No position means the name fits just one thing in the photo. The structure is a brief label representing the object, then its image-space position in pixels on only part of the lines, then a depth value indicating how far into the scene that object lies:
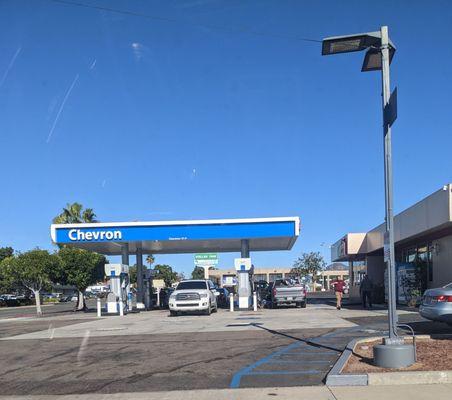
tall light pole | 9.23
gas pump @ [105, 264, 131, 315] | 31.12
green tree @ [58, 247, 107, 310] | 41.16
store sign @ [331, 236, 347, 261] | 40.91
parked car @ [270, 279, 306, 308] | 31.33
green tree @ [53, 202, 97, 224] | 54.97
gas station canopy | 30.52
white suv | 26.52
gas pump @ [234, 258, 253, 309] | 30.66
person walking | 28.27
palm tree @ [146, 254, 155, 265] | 108.13
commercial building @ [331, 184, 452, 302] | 21.39
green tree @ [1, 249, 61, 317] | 40.47
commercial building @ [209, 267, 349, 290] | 119.94
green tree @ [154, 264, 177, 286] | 126.59
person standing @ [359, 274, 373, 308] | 28.80
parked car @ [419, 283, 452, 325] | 13.39
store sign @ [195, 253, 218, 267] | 67.05
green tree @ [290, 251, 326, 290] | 87.31
